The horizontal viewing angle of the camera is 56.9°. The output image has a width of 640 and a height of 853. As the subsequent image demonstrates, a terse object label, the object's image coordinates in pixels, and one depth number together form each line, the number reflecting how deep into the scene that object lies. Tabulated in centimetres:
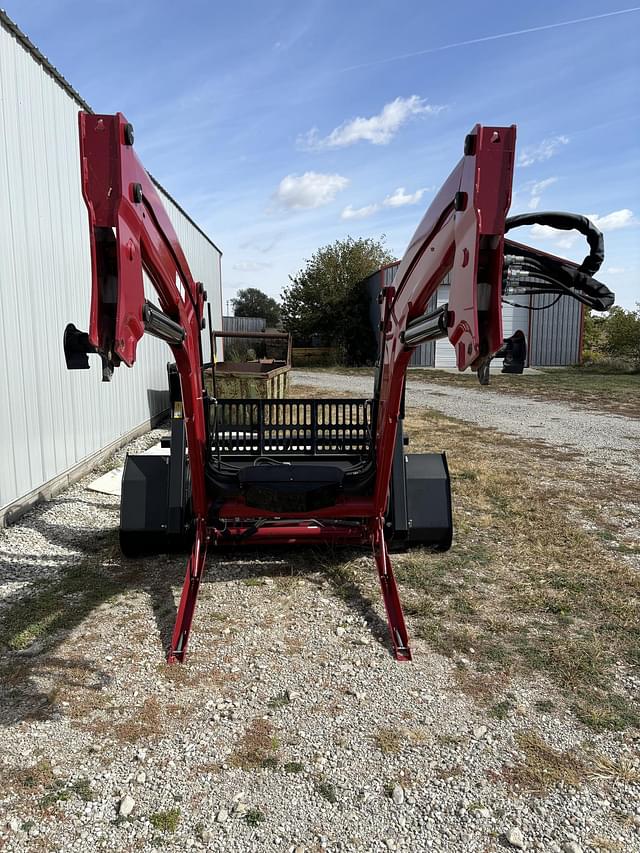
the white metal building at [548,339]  2475
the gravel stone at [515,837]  188
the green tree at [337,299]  2889
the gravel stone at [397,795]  205
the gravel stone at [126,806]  199
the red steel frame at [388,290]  195
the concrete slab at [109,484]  598
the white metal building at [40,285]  497
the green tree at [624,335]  2478
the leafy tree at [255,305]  5979
